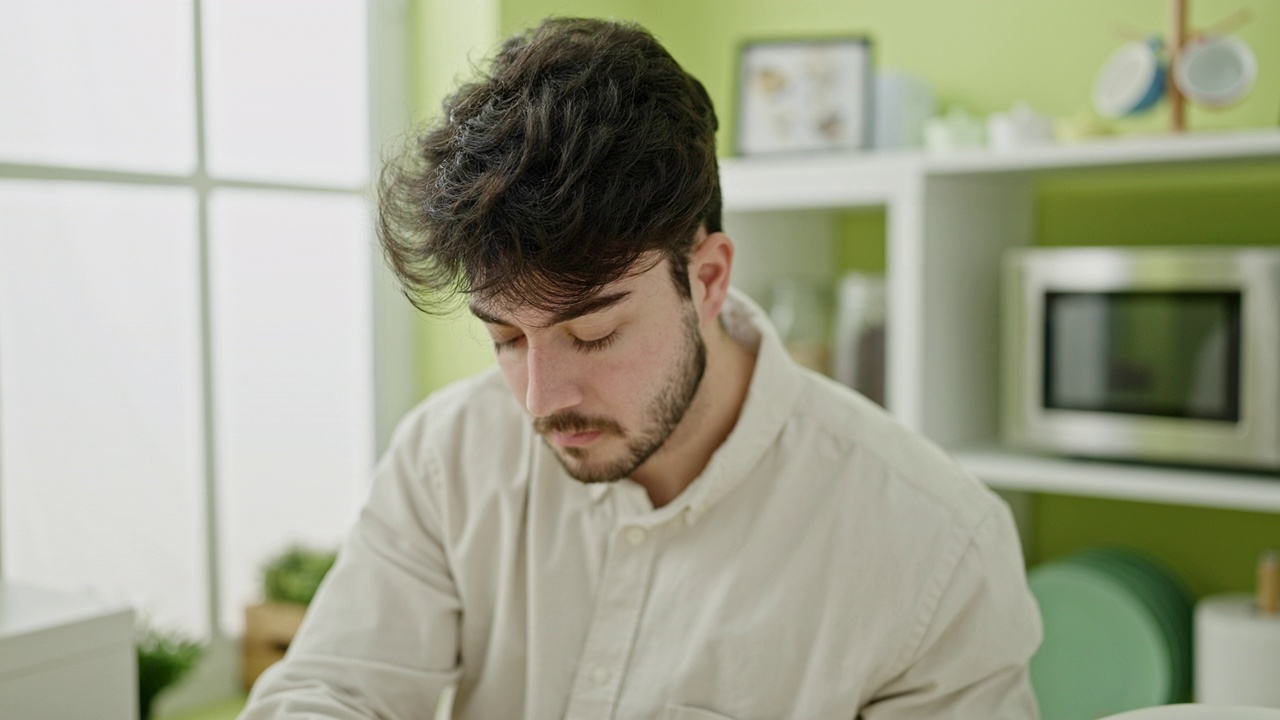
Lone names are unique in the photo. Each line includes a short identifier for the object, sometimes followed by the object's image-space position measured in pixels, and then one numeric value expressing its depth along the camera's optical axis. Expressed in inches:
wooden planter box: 81.9
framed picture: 86.5
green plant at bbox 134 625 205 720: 63.7
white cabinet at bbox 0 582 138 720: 46.4
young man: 41.3
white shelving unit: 69.9
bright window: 73.9
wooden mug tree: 74.1
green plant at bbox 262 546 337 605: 83.0
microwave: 68.9
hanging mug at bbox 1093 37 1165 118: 75.3
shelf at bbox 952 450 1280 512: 67.2
